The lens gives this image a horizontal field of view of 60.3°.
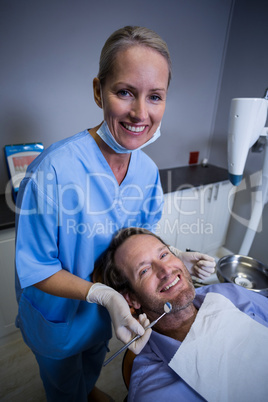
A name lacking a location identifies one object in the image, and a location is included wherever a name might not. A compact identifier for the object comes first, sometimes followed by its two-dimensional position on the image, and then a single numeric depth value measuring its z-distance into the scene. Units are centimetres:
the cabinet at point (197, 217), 195
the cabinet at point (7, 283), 132
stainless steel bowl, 146
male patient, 75
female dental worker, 72
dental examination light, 118
